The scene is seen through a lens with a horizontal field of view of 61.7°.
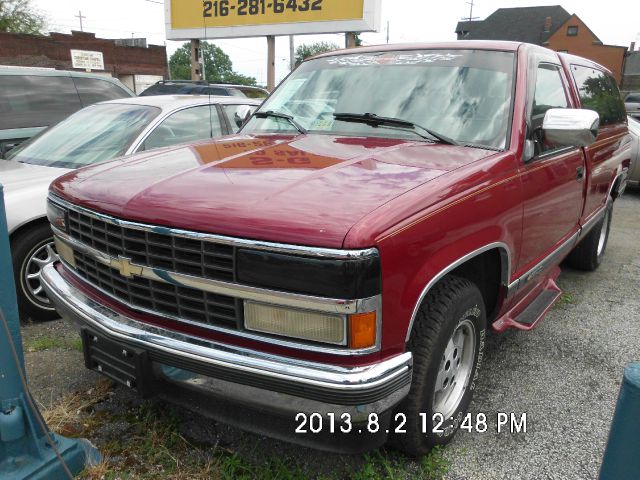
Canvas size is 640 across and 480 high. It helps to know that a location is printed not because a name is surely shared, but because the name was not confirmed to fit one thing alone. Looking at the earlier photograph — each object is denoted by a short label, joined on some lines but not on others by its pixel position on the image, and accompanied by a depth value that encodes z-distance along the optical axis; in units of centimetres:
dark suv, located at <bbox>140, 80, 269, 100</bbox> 1016
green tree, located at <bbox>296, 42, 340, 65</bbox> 5726
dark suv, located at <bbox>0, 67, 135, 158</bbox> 610
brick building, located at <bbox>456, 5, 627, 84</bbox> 5391
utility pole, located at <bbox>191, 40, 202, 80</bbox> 1398
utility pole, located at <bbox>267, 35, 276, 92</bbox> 1306
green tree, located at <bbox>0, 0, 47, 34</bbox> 4309
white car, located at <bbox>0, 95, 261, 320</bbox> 364
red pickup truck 183
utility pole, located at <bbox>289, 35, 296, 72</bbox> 1756
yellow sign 1171
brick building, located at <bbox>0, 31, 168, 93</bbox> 3306
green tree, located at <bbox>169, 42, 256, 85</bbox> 7212
